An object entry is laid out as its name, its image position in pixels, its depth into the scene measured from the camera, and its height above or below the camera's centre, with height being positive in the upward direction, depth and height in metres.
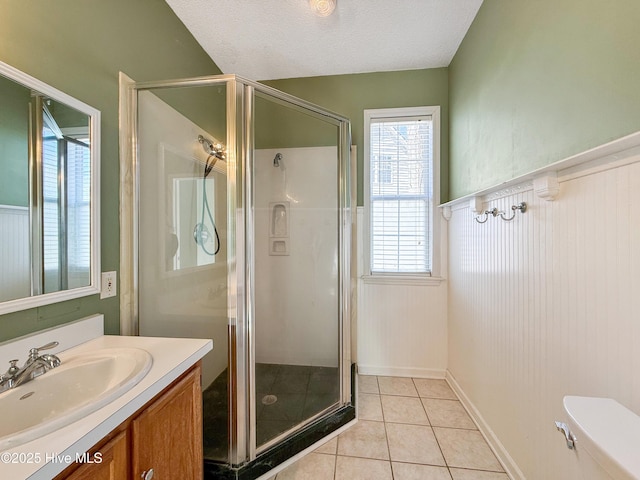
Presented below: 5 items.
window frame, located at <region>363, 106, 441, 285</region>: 2.27 +0.31
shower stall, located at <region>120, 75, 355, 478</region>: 1.32 -0.06
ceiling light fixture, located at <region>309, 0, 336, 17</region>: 1.52 +1.40
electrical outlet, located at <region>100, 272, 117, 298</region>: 1.20 -0.23
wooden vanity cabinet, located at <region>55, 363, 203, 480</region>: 0.63 -0.62
